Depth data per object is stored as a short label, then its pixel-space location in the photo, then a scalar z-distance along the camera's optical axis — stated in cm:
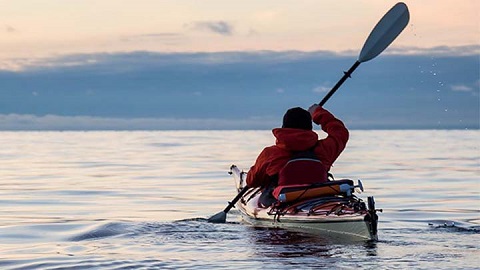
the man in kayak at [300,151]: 1159
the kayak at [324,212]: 1033
